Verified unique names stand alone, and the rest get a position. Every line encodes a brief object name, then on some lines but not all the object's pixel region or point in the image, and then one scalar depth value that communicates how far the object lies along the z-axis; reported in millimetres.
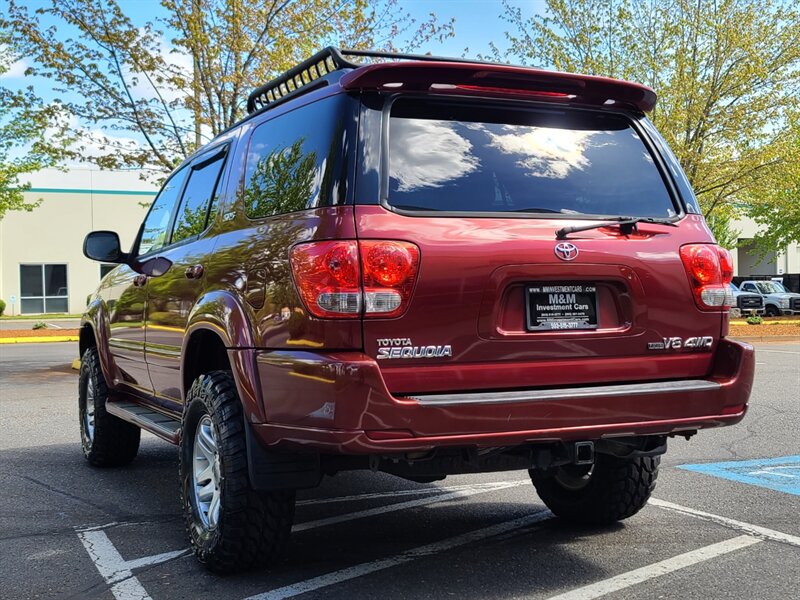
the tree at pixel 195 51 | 13859
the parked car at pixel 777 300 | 34562
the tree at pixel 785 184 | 23172
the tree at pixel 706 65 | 22516
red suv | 3322
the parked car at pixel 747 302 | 34531
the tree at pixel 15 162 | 23889
